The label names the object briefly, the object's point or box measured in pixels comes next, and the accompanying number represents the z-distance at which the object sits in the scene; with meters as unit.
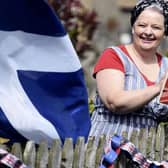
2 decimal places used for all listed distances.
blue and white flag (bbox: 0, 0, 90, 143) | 5.49
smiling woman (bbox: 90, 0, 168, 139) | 6.39
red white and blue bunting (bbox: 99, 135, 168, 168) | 6.10
